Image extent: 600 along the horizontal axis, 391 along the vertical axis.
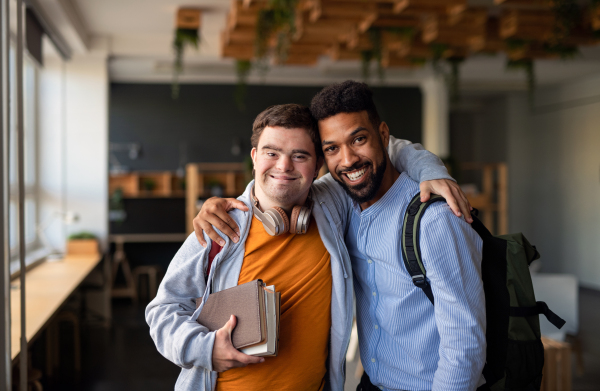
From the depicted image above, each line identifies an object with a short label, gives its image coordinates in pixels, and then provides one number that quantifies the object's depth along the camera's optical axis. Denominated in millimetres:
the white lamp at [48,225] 6418
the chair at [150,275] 7906
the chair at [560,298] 3744
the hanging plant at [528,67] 6609
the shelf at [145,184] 8148
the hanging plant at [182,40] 5871
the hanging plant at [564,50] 5789
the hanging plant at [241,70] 6672
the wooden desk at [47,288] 3125
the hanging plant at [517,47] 5773
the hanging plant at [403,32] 5395
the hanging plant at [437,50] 5982
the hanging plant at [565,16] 4656
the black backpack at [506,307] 1377
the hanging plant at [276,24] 4406
